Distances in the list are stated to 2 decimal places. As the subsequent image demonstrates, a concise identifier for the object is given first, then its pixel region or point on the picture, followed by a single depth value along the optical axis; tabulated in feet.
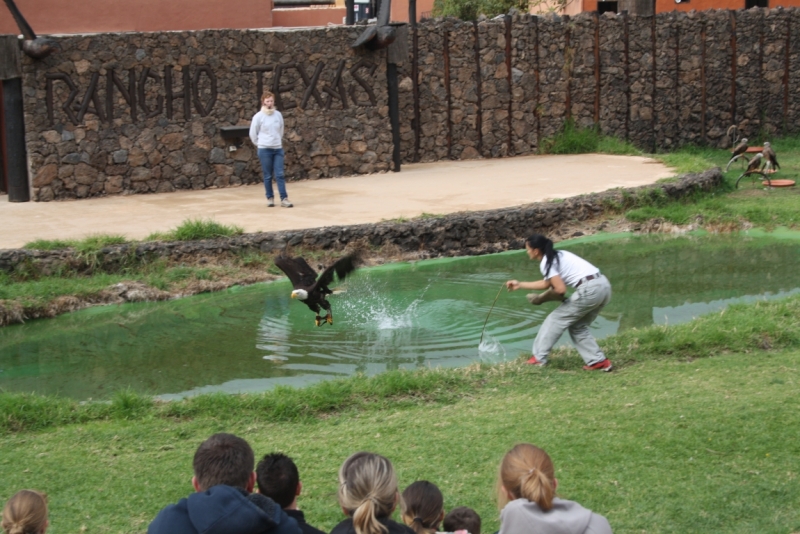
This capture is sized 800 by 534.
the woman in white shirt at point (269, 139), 43.93
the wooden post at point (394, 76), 54.03
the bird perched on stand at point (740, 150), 54.54
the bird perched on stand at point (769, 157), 51.01
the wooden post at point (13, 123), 45.27
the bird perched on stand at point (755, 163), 51.47
